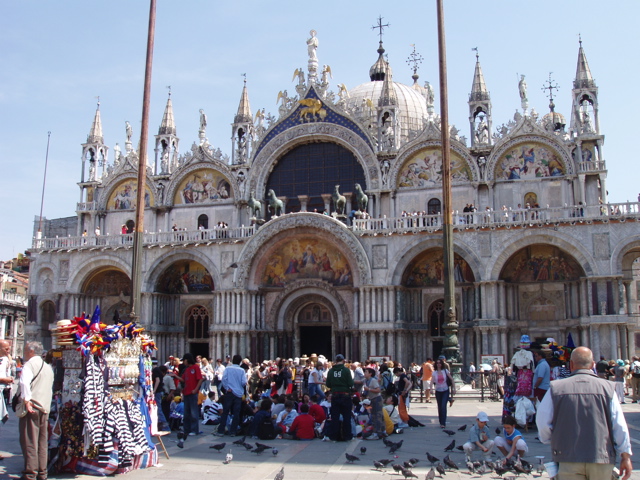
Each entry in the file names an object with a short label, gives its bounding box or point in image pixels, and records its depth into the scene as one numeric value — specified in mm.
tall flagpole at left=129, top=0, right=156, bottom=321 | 22172
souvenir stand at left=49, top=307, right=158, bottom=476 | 11039
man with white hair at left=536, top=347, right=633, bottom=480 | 6570
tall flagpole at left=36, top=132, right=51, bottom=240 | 39888
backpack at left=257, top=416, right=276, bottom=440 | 14906
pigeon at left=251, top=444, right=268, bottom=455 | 12820
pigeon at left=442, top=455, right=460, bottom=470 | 11204
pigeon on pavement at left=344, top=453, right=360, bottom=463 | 11859
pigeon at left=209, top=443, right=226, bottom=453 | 12898
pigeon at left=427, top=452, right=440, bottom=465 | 11542
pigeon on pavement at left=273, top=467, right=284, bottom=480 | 9978
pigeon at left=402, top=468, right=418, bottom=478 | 10352
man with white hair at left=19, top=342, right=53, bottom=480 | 10211
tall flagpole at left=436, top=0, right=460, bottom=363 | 23312
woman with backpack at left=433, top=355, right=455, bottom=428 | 16328
